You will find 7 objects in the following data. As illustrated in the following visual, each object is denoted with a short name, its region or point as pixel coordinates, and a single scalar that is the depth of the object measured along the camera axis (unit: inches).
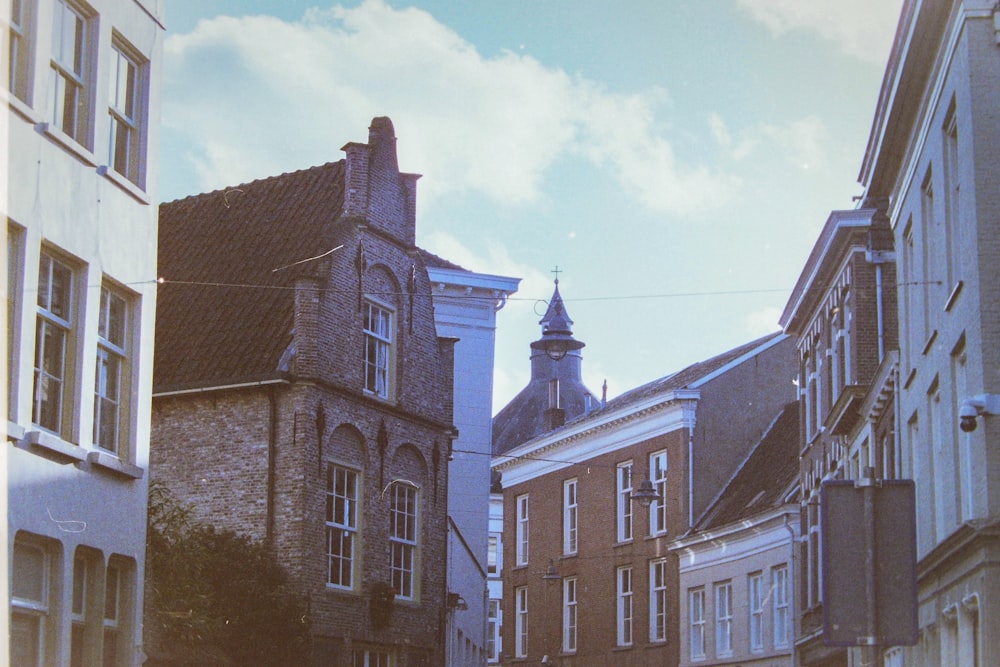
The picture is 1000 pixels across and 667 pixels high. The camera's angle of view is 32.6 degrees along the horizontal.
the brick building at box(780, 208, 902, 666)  1175.6
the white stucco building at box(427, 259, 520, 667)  1605.6
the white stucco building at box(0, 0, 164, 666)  653.9
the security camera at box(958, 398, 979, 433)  717.9
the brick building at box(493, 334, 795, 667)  1873.8
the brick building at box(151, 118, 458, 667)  1128.2
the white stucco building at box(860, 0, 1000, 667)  730.8
